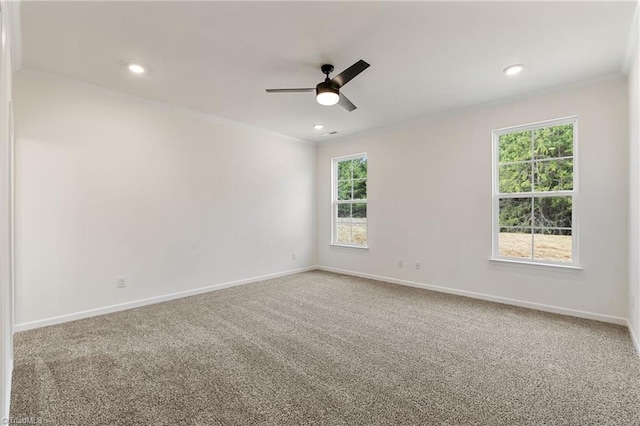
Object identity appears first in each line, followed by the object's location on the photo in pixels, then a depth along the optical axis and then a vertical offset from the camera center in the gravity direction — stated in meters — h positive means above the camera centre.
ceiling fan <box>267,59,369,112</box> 2.56 +1.19
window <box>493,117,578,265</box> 3.48 +0.24
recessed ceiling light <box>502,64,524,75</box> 2.96 +1.47
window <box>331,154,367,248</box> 5.54 +0.21
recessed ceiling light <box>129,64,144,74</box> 2.94 +1.47
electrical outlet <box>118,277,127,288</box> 3.60 -0.86
